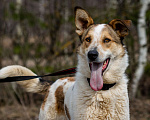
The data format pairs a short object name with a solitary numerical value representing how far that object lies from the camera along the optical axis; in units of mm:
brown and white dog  3016
